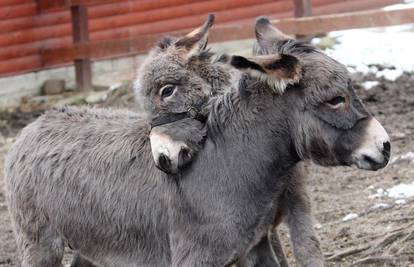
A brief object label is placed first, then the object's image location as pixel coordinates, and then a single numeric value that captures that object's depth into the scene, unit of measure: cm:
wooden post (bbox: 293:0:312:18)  1386
